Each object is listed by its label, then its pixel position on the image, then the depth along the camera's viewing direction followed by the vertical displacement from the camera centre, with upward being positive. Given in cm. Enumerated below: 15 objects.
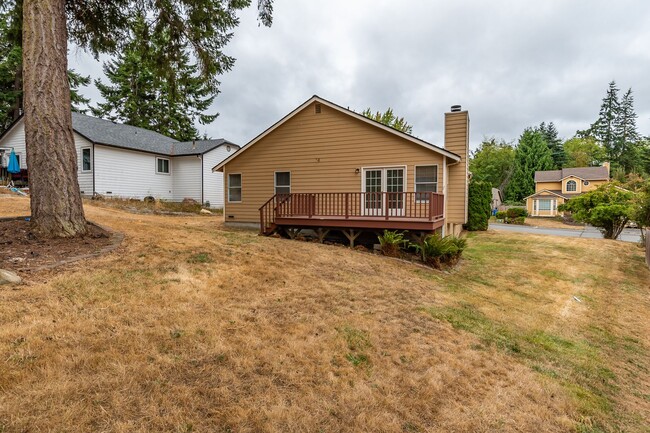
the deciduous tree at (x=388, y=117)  3180 +798
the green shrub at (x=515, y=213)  3091 -104
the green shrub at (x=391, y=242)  954 -122
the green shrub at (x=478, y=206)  1811 -26
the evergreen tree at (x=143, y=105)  3244 +949
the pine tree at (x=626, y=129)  5916 +1389
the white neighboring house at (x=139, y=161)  1716 +211
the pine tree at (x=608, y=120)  6309 +1595
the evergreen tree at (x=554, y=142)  5662 +1054
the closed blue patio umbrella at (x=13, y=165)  1730 +161
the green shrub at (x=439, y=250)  916 -136
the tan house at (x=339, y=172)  1102 +106
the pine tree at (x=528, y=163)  4819 +566
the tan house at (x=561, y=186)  4009 +201
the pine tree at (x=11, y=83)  2255 +835
